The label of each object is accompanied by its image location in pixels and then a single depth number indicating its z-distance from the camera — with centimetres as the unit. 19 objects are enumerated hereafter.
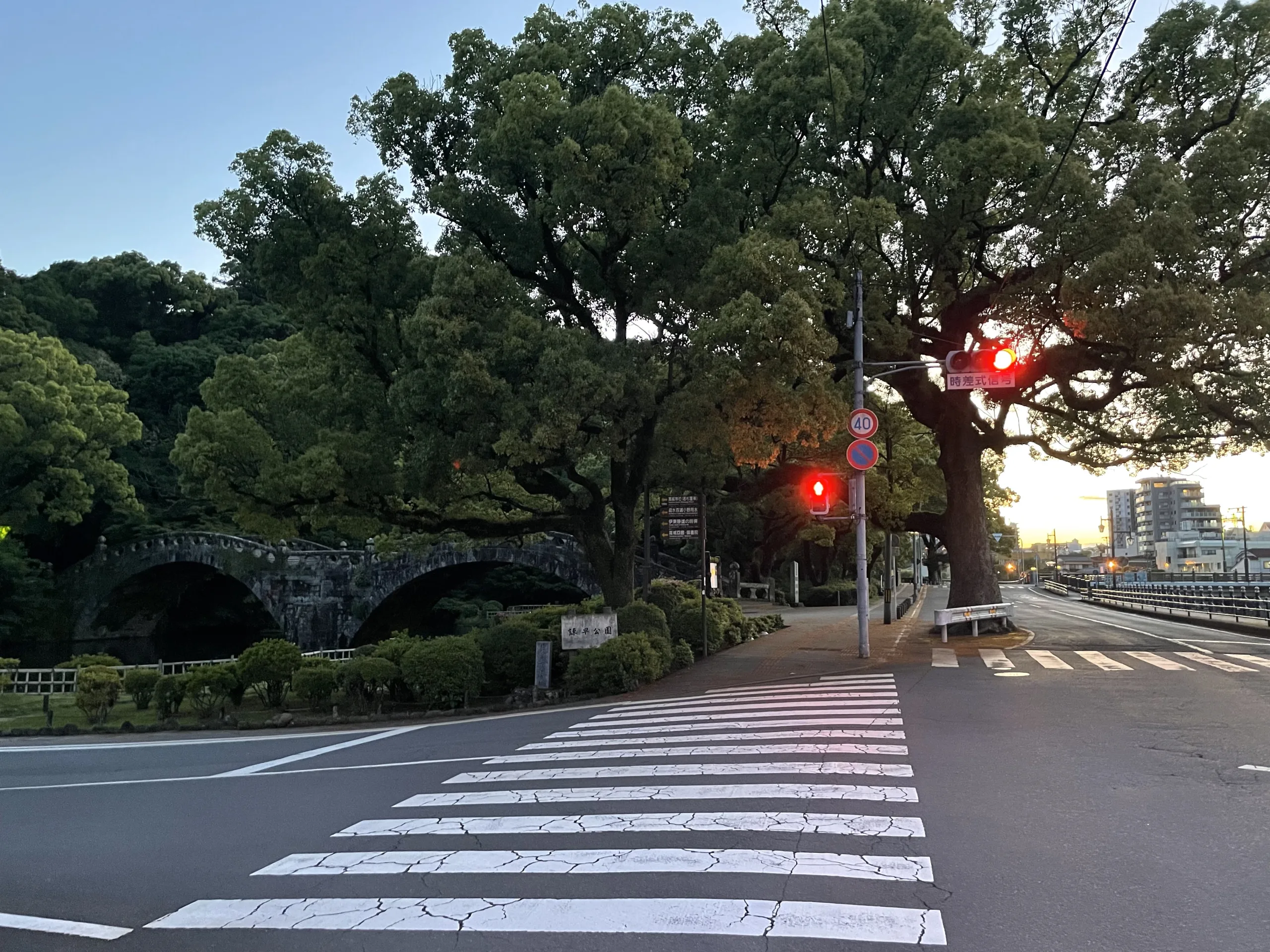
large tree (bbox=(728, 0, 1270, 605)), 1738
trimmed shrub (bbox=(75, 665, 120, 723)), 1712
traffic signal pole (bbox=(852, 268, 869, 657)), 1839
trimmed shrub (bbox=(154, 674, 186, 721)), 1660
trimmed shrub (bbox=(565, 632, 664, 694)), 1566
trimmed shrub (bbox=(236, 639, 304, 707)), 1670
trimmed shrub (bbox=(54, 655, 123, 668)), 2697
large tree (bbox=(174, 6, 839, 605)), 1527
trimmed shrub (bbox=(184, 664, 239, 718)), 1658
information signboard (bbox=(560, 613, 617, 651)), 1659
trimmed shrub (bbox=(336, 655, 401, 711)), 1563
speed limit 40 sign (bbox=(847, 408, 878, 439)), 1802
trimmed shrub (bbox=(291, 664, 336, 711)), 1576
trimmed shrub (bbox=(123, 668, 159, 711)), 1820
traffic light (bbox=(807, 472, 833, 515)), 1870
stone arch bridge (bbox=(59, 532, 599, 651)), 4347
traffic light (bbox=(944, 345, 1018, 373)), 1532
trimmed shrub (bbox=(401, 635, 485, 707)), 1557
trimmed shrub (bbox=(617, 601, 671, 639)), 1778
